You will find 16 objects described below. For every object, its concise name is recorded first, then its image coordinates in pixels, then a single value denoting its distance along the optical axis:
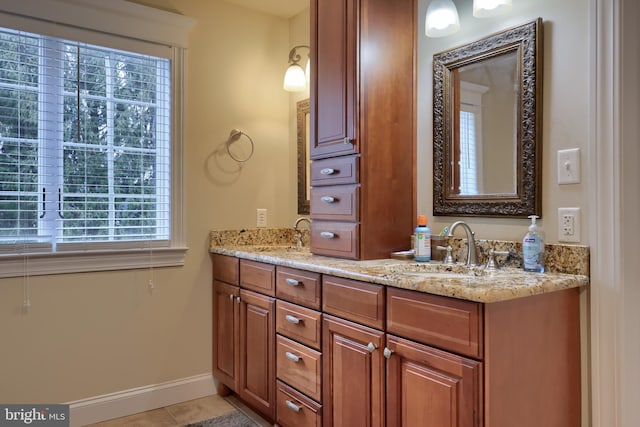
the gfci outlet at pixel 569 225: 1.59
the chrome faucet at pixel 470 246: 1.83
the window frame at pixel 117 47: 2.24
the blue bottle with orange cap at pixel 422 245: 2.02
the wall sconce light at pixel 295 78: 2.82
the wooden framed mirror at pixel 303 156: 2.95
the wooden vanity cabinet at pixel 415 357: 1.31
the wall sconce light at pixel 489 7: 1.75
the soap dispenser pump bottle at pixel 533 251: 1.64
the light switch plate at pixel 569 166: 1.59
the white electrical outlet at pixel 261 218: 3.00
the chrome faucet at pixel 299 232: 2.91
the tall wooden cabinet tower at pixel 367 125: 2.05
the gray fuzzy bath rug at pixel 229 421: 2.38
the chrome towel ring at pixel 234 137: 2.87
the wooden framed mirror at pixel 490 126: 1.70
